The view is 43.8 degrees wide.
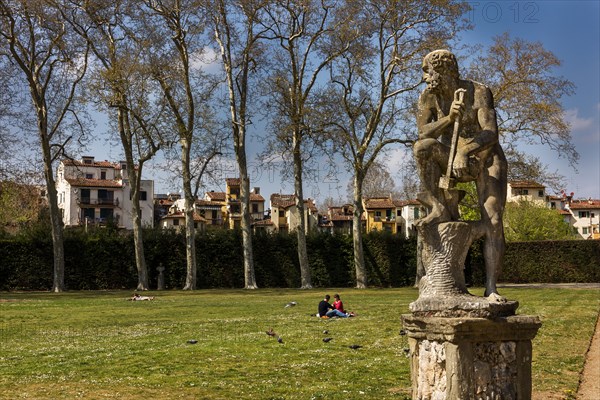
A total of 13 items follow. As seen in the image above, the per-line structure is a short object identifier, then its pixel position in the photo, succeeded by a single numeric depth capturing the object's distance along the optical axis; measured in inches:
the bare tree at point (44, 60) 1517.0
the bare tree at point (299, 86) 1610.5
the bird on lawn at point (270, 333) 629.1
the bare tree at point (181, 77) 1553.9
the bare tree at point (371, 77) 1581.0
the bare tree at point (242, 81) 1628.9
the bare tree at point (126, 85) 1441.9
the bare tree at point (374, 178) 1713.8
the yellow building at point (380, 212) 4141.2
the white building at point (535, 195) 3900.8
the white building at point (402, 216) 4298.7
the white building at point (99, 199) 3722.9
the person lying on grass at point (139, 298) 1192.5
